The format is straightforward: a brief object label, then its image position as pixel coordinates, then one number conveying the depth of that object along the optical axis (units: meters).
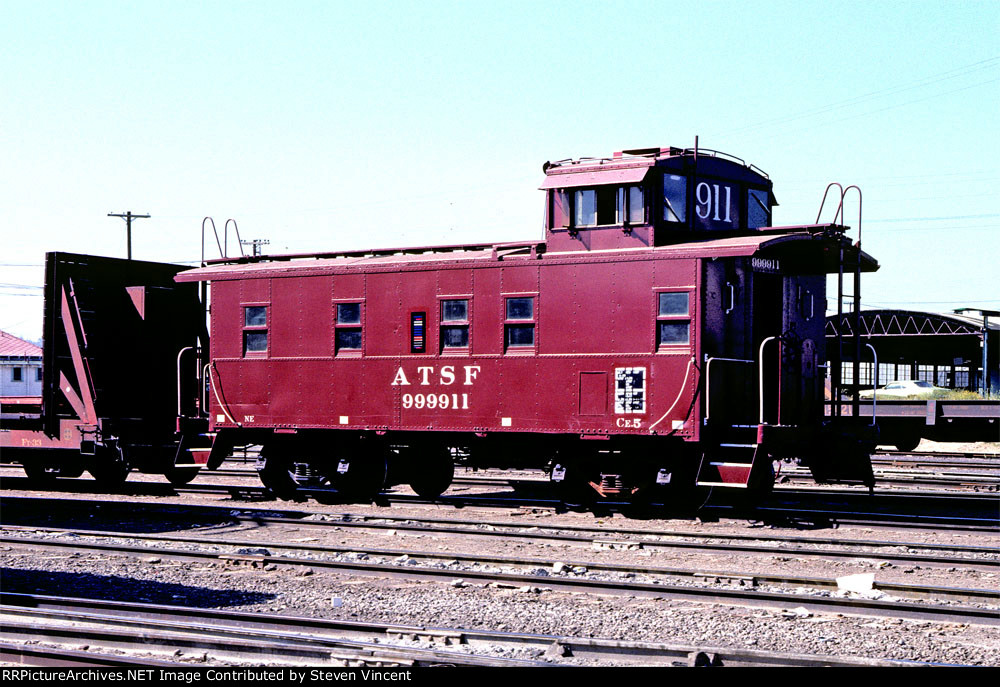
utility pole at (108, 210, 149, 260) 63.13
